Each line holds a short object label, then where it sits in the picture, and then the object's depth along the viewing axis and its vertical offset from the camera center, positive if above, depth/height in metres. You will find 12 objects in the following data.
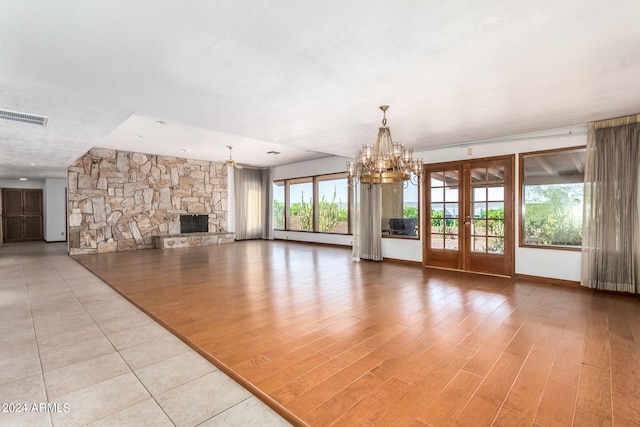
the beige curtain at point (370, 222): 7.14 -0.23
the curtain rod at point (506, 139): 4.82 +1.32
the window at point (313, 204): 9.95 +0.32
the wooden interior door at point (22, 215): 12.09 -0.04
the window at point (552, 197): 4.89 +0.25
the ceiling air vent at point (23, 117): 4.04 +1.36
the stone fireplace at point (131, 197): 8.13 +0.51
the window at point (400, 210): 6.79 +0.06
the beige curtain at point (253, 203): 11.38 +0.41
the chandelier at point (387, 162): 3.69 +0.63
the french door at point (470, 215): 5.49 -0.06
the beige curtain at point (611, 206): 4.25 +0.08
